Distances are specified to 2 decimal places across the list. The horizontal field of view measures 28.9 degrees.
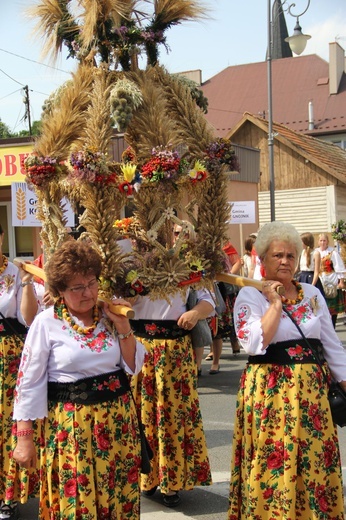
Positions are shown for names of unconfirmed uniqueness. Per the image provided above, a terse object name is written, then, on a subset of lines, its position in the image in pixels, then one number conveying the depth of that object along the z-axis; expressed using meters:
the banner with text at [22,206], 8.95
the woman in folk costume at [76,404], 2.97
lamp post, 13.30
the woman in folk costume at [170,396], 4.24
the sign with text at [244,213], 13.15
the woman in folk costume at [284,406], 3.27
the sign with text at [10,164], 12.91
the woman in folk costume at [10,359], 4.12
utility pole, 23.22
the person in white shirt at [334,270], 11.46
